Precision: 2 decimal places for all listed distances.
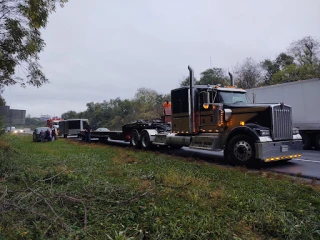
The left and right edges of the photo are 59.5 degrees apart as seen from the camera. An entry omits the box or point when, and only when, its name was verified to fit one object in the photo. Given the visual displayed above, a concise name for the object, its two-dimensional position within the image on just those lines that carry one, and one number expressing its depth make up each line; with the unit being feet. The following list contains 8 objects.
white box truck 93.56
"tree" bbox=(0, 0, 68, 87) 27.98
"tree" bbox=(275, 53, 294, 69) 117.50
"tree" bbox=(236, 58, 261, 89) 114.73
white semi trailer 43.06
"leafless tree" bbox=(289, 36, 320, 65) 112.78
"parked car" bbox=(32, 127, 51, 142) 75.99
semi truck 27.55
